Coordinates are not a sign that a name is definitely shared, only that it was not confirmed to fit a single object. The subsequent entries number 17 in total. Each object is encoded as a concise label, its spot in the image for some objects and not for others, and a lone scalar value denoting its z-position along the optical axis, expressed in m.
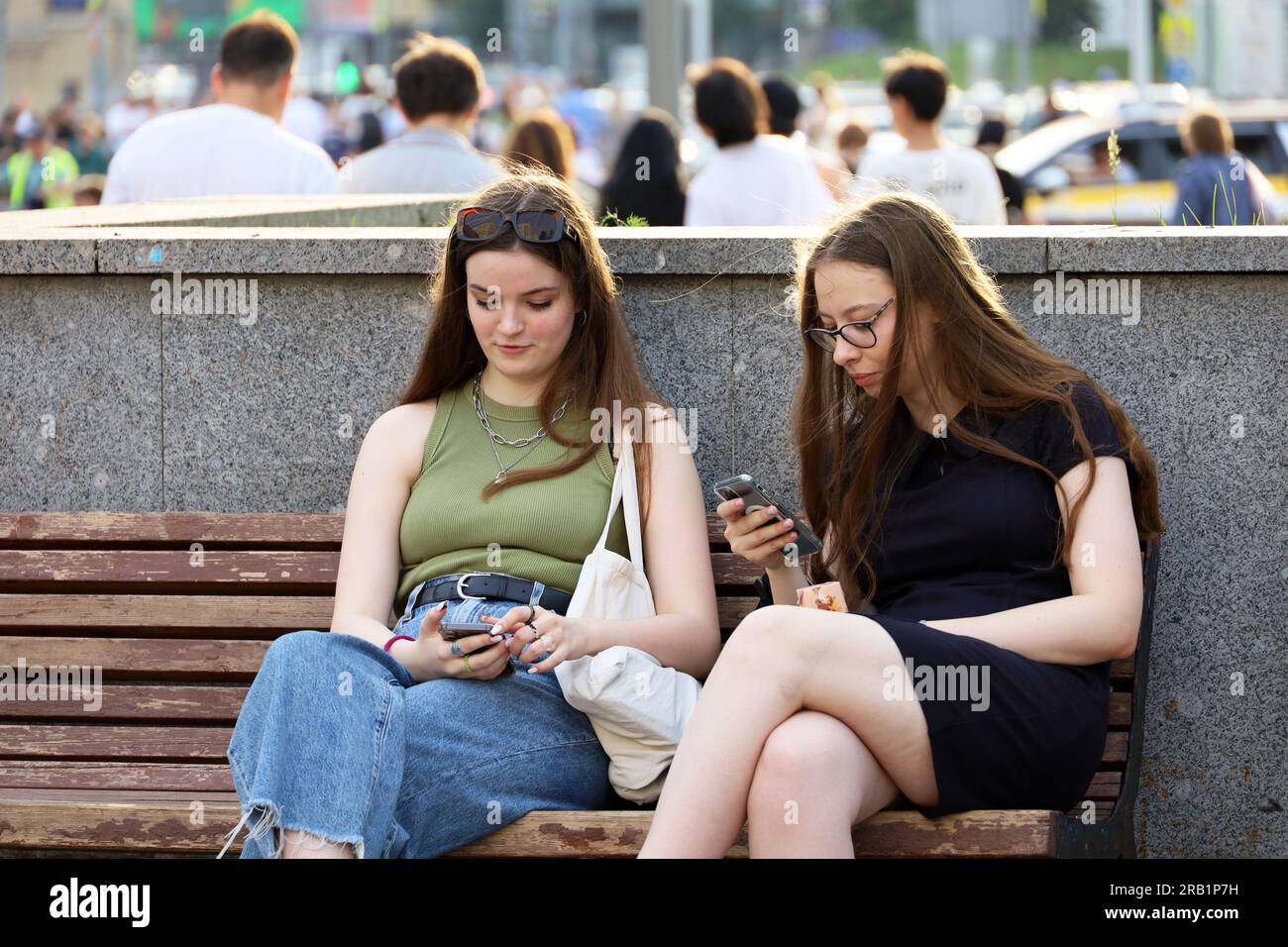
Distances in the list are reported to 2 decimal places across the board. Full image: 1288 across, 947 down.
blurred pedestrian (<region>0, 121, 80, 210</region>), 17.02
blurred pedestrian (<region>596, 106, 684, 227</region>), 8.70
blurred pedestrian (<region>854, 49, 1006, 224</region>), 7.98
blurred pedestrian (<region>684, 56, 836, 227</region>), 7.86
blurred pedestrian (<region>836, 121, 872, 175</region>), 12.99
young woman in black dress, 3.37
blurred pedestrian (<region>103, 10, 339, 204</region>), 7.16
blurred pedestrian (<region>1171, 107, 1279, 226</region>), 8.50
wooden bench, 3.98
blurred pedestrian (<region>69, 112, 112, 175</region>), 19.42
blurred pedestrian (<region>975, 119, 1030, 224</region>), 10.89
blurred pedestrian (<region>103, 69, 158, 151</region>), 24.23
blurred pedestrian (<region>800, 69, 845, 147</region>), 19.58
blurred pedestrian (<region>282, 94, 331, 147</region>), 13.89
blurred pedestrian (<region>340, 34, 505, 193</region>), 7.70
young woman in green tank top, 3.57
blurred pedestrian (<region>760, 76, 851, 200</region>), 10.17
